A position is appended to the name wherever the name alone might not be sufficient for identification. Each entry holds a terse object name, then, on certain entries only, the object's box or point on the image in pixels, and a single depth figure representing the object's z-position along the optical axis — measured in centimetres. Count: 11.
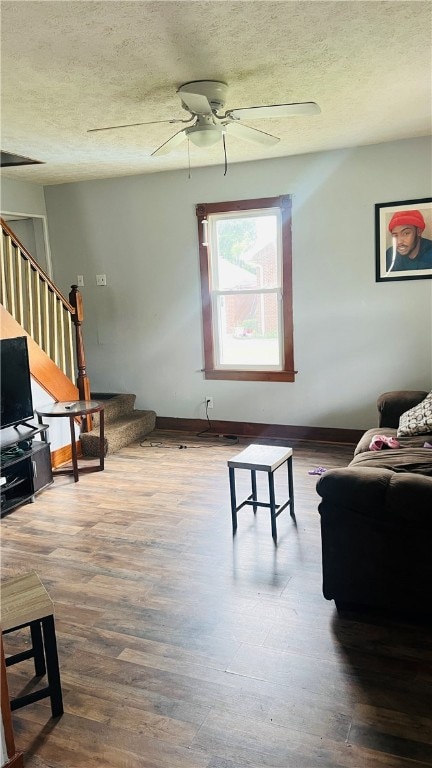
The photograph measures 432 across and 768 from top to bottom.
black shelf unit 399
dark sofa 239
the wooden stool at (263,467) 339
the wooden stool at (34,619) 198
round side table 445
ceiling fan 286
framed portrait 469
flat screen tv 402
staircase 451
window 533
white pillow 378
